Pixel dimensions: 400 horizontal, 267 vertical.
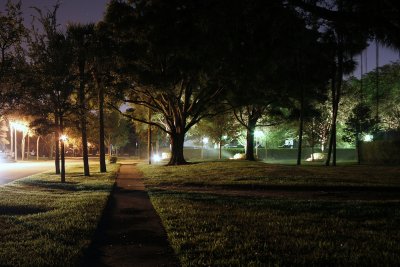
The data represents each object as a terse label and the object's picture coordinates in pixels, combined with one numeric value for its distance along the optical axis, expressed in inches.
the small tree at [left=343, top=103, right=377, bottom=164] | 1494.8
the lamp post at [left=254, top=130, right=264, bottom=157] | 2085.4
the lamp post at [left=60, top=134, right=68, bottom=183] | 874.4
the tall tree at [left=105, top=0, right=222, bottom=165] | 591.8
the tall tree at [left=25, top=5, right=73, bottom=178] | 824.3
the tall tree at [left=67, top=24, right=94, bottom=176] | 1018.9
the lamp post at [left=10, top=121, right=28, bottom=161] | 2153.1
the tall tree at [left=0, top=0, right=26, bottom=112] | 638.5
